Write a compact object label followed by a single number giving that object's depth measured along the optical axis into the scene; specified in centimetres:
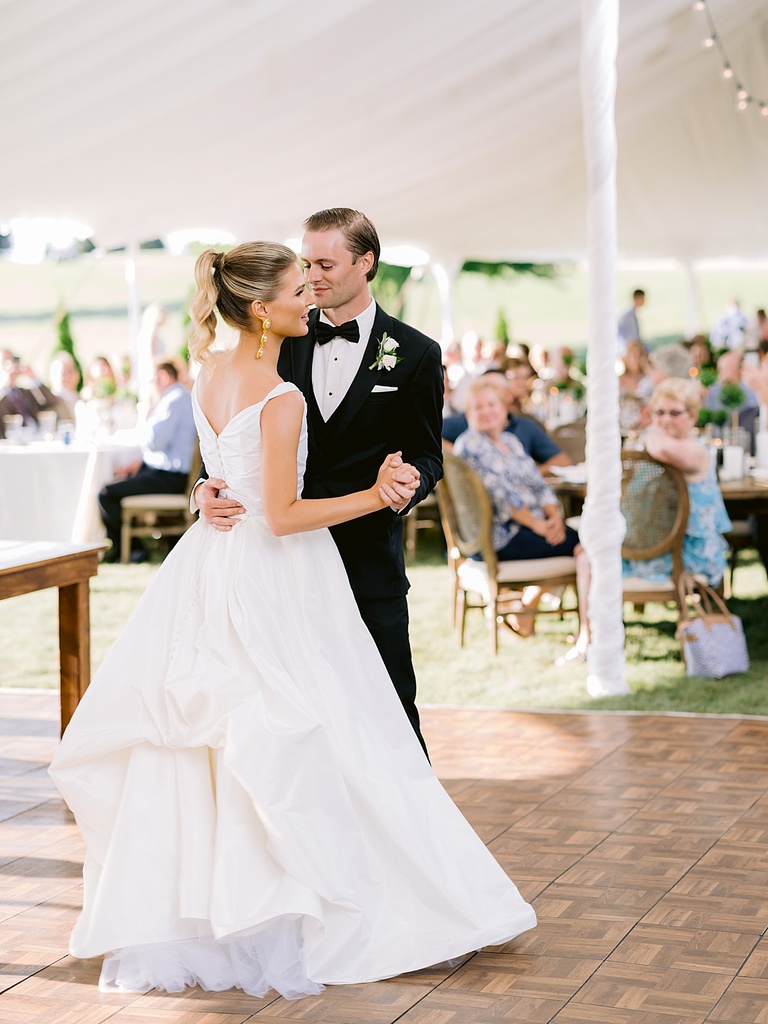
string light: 845
